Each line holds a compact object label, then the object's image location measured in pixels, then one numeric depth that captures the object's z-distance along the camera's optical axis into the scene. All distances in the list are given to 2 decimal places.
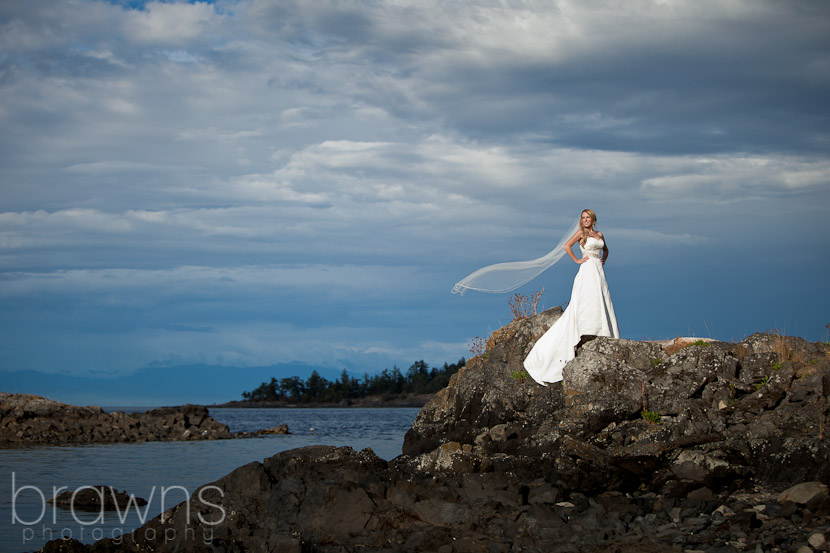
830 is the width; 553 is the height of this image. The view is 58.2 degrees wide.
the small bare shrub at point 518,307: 20.75
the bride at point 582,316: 17.56
